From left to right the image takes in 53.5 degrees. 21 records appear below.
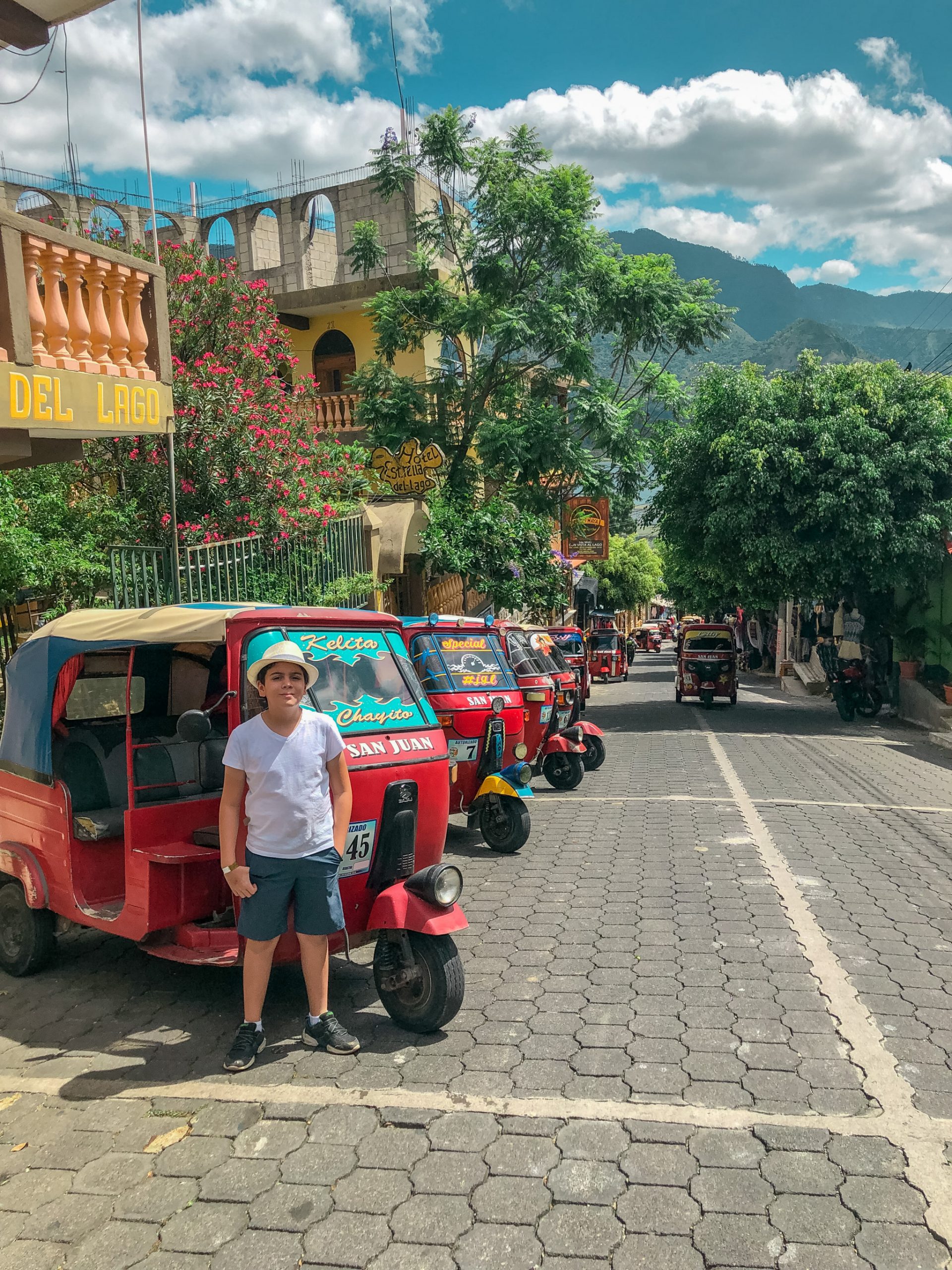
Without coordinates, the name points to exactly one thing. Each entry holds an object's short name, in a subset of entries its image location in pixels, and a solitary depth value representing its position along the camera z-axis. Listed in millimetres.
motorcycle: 19672
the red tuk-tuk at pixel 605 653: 34094
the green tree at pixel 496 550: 16203
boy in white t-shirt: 3949
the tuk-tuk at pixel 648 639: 62812
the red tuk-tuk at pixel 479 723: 8188
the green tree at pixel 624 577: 57156
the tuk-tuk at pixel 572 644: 17406
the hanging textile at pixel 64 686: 5402
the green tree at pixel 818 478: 17781
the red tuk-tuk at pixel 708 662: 22359
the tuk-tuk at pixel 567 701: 11328
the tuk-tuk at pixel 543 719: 10305
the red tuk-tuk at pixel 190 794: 4391
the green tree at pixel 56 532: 8383
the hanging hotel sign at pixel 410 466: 16906
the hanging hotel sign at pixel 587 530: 22266
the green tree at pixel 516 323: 16875
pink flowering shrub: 11328
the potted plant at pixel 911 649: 19828
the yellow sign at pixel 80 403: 6438
